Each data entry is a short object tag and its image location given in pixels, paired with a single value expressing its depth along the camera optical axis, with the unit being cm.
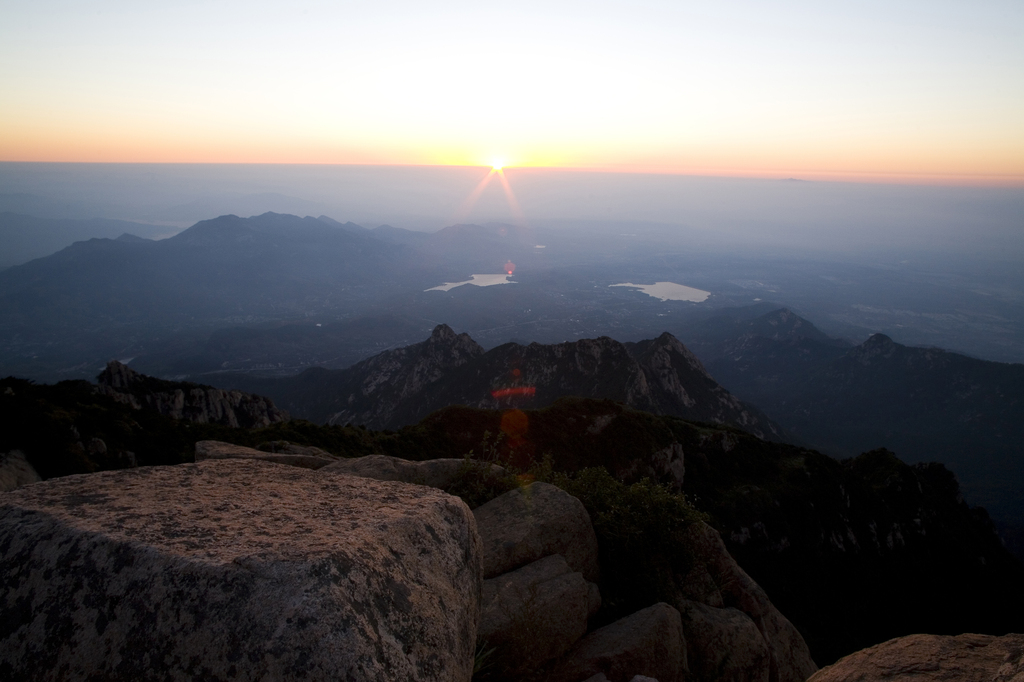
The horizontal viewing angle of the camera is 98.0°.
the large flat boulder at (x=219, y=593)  380
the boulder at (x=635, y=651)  841
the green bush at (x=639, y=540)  1111
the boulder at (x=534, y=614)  762
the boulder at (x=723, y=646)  1052
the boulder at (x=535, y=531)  1041
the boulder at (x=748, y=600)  1302
